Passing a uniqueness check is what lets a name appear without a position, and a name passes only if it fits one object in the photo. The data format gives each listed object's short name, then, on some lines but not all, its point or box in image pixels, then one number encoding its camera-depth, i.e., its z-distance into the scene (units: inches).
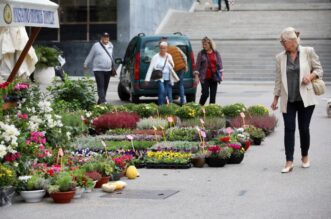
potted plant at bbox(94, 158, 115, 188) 402.0
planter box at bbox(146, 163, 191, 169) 459.1
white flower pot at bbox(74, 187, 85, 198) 370.3
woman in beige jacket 443.8
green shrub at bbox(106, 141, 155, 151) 494.9
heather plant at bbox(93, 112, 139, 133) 603.2
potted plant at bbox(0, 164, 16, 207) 355.9
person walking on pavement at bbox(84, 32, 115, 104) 805.9
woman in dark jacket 761.0
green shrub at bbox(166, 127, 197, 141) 539.5
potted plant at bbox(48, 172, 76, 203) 361.7
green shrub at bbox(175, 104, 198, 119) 635.5
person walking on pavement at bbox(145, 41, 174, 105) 801.6
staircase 1435.8
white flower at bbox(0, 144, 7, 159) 357.4
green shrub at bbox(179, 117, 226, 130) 585.9
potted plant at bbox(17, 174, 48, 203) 366.3
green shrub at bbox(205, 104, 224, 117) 641.0
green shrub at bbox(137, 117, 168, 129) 598.9
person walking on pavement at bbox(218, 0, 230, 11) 1824.6
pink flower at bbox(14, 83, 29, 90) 394.3
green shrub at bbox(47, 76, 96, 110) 641.0
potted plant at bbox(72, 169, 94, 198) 372.5
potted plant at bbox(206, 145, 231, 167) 462.6
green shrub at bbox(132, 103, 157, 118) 663.1
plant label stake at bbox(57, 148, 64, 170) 405.4
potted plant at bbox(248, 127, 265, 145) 557.0
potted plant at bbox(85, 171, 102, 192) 380.8
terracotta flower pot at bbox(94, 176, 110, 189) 400.5
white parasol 367.6
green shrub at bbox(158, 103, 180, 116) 661.0
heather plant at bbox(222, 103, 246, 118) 653.3
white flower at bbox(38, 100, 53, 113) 420.5
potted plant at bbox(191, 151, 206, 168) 463.8
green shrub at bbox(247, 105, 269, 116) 653.3
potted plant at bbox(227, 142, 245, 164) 472.4
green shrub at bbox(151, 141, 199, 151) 490.3
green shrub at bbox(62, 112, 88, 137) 527.2
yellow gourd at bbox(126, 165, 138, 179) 426.0
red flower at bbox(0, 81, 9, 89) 379.7
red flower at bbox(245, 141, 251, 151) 520.1
